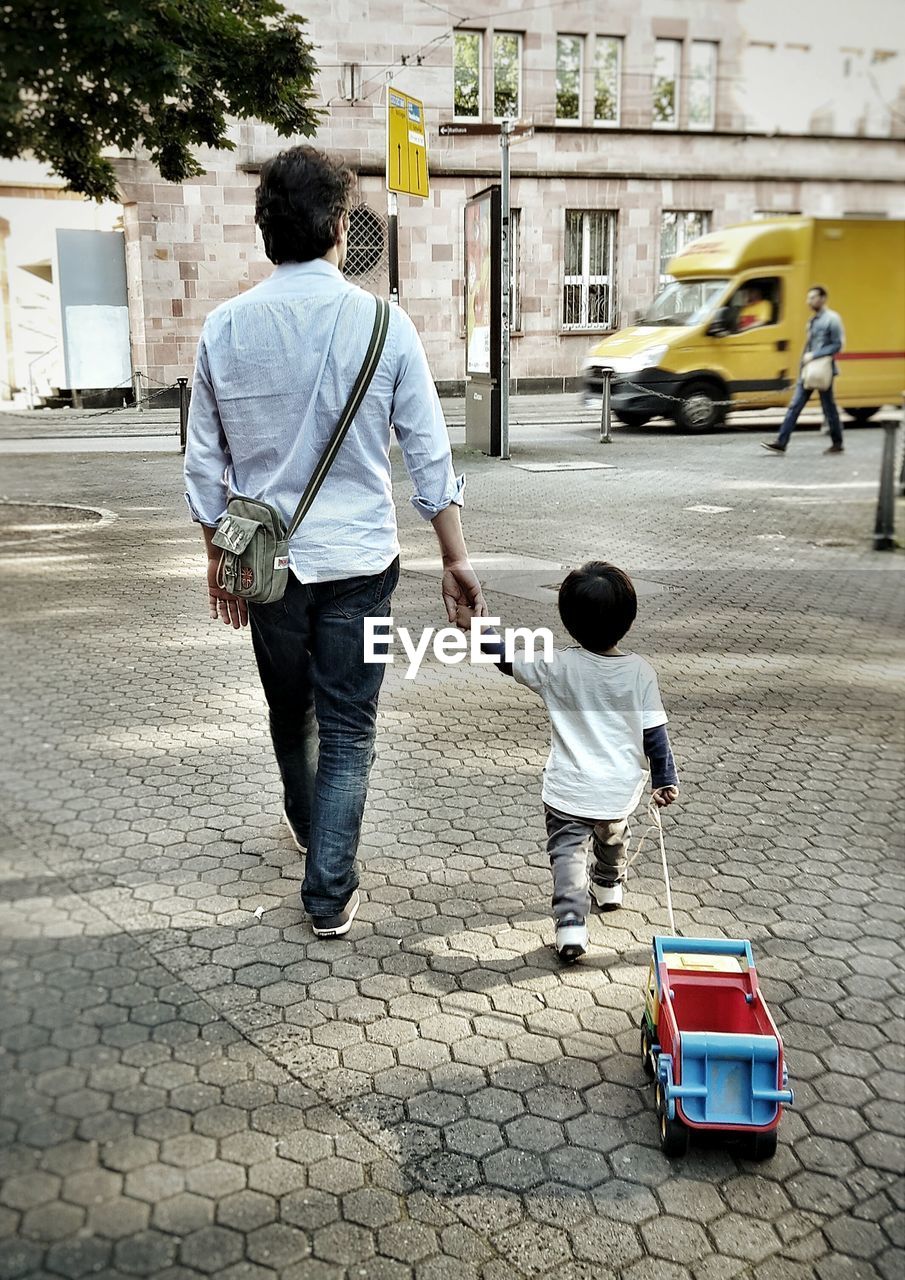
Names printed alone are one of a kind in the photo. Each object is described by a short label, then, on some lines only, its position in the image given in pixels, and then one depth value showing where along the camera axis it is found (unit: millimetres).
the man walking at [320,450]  1977
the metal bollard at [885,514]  6871
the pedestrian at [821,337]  7414
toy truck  1747
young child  2229
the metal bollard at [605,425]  10329
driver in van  9219
